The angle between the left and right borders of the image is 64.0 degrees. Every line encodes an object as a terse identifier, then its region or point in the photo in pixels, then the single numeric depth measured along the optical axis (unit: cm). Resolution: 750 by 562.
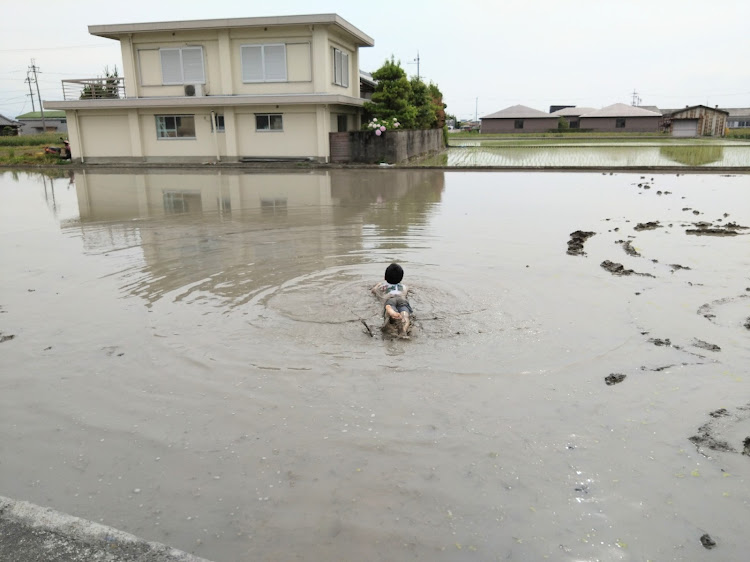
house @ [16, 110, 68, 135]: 7744
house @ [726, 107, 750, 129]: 8212
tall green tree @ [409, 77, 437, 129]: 3656
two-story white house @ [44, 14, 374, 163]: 2612
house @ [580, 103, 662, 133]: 6462
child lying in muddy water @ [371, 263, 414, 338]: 579
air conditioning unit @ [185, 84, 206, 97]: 2730
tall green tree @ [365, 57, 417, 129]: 2844
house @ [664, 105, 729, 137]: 6116
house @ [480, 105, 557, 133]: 6788
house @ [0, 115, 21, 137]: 6334
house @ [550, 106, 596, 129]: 7038
